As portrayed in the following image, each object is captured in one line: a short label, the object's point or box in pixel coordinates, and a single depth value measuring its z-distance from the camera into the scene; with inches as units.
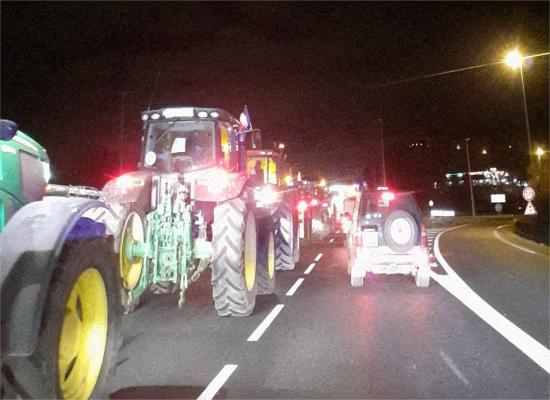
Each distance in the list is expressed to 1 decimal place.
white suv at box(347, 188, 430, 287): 447.8
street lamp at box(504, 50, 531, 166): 1219.9
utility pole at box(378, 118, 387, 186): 3120.1
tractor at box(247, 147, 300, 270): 561.0
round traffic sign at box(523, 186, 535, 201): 1022.4
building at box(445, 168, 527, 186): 2881.4
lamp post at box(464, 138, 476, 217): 2261.3
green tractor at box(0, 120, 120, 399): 128.3
